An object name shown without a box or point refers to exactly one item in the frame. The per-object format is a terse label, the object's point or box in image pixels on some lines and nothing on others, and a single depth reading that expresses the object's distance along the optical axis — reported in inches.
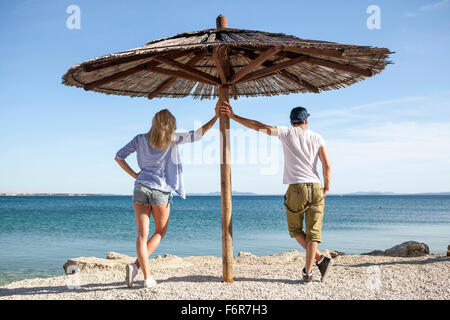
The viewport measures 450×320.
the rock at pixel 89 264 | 278.8
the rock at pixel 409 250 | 299.1
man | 164.6
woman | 159.0
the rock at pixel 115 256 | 371.2
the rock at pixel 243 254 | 336.5
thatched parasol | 152.1
